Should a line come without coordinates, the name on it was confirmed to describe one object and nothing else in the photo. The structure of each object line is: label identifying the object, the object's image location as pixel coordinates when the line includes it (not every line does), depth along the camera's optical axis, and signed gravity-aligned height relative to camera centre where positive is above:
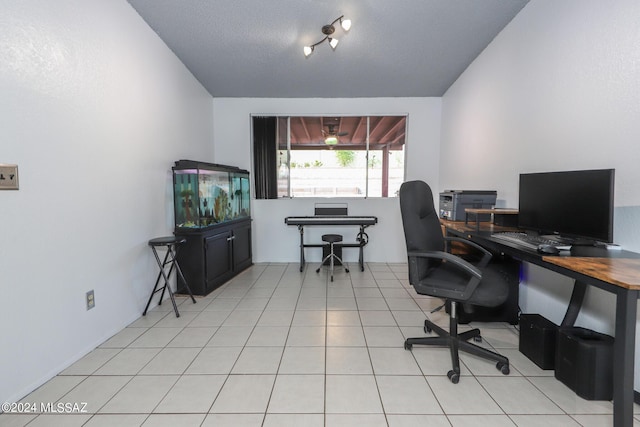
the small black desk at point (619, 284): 1.15 -0.36
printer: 2.85 -0.02
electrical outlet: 2.11 -0.72
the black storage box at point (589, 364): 1.57 -0.93
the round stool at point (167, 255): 2.65 -0.53
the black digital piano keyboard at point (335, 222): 4.06 -0.30
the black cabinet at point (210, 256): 3.12 -0.64
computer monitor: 1.54 -0.03
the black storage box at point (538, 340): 1.87 -0.95
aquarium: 3.08 +0.09
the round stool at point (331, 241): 3.97 -0.56
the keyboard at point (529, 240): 1.72 -0.27
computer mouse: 1.58 -0.28
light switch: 1.54 +0.14
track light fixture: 2.52 +1.63
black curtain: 4.68 +0.71
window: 4.73 +0.79
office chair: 1.74 -0.51
